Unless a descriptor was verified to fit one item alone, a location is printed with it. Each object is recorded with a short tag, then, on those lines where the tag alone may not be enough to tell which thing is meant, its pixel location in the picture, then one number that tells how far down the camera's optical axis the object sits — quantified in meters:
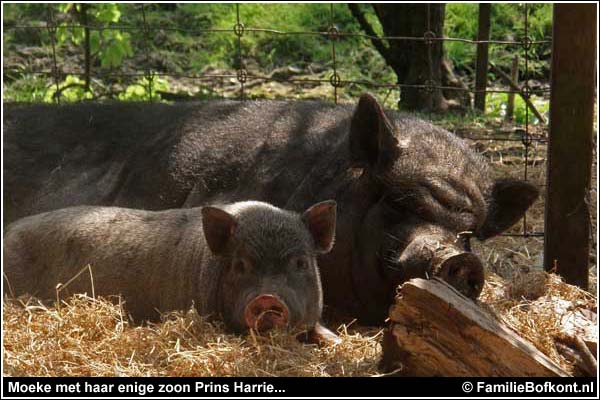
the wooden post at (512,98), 18.98
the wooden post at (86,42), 18.34
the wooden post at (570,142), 11.59
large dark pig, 11.07
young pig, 9.91
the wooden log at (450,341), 8.50
